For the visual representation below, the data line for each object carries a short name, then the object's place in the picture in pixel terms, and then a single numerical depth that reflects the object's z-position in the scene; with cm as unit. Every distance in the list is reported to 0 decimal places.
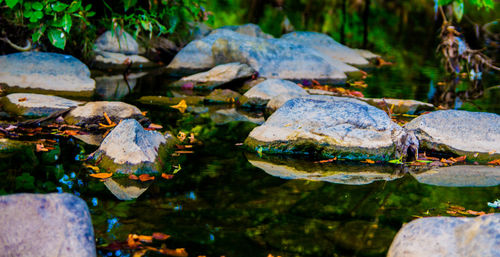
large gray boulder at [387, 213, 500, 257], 240
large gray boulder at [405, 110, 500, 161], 473
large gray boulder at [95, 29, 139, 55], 978
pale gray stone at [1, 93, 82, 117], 569
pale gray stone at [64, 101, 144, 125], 542
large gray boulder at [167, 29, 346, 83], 887
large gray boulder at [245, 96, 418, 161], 469
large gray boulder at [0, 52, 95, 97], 698
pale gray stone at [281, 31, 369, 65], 1108
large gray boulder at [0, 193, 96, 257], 246
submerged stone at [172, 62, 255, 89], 798
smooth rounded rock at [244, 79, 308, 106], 689
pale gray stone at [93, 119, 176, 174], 409
